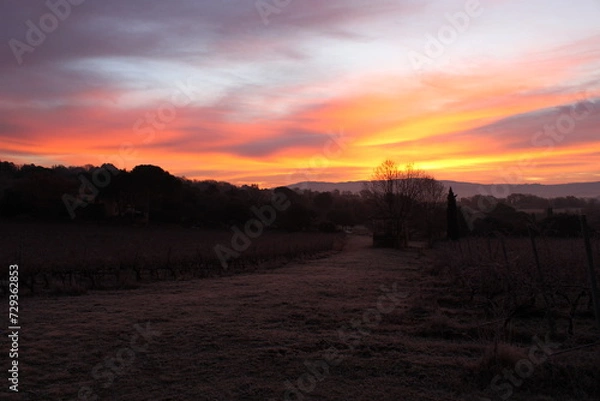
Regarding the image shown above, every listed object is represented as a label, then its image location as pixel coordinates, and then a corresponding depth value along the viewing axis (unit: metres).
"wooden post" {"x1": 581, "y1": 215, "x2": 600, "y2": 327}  5.35
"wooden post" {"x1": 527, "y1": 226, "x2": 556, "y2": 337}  6.57
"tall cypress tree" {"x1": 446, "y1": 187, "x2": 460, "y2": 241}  37.19
